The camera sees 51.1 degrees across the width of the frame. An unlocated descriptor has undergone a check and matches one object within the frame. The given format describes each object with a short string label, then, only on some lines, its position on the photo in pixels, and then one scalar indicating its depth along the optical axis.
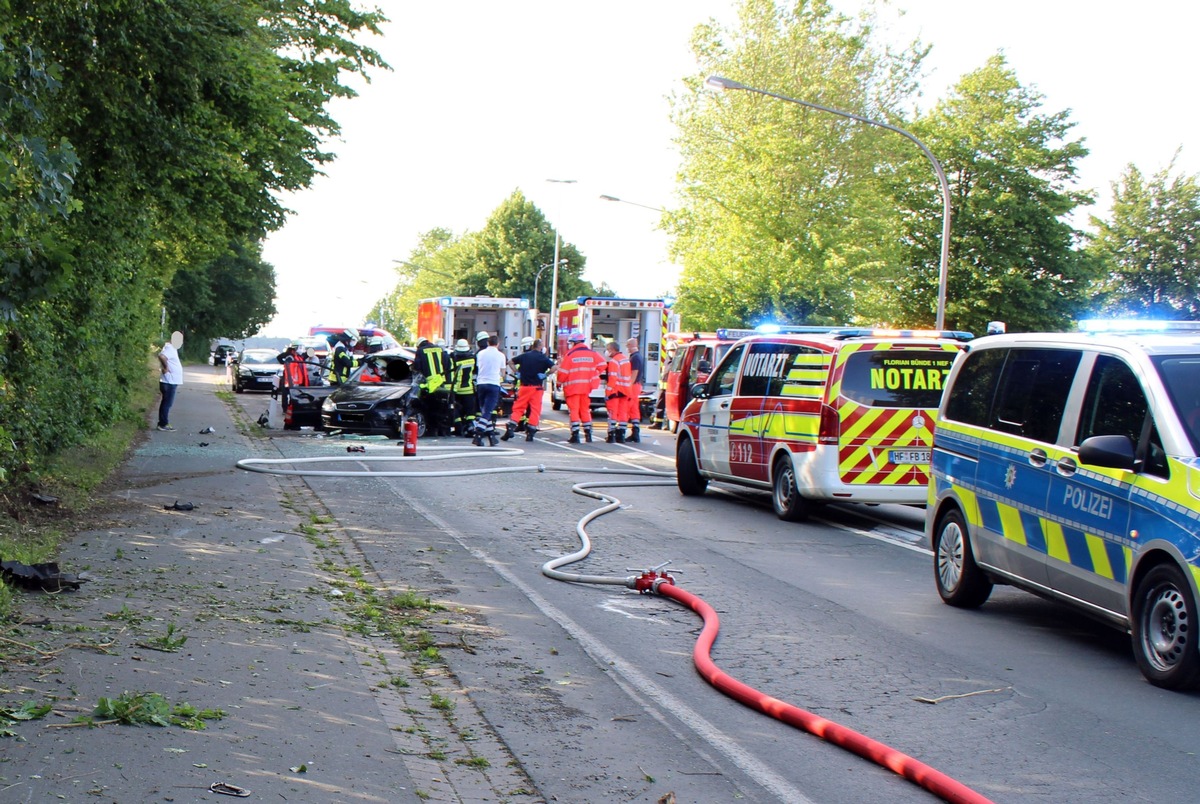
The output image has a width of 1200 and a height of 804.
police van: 6.46
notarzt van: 12.39
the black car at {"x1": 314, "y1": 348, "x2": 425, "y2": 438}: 22.80
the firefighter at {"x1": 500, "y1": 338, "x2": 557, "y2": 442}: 22.67
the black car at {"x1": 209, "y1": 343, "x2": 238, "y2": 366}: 70.25
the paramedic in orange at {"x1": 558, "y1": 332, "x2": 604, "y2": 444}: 22.22
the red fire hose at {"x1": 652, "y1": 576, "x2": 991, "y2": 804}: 4.80
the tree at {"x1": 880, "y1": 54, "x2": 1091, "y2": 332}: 54.22
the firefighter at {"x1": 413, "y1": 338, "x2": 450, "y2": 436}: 22.97
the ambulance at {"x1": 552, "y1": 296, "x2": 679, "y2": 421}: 31.94
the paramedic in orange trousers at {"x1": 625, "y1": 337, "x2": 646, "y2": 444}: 23.81
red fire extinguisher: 18.64
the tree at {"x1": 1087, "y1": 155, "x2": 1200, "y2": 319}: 61.75
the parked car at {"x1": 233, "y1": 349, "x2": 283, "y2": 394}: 41.97
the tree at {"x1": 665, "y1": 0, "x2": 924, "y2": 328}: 49.28
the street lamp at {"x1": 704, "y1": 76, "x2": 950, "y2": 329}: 25.79
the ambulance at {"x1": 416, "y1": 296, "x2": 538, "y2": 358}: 36.59
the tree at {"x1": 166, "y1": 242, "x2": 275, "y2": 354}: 74.19
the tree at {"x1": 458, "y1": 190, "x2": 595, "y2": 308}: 89.94
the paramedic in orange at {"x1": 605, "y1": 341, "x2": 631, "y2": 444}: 22.95
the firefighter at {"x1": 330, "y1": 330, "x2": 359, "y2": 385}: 26.20
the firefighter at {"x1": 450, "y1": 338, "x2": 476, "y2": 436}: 23.02
